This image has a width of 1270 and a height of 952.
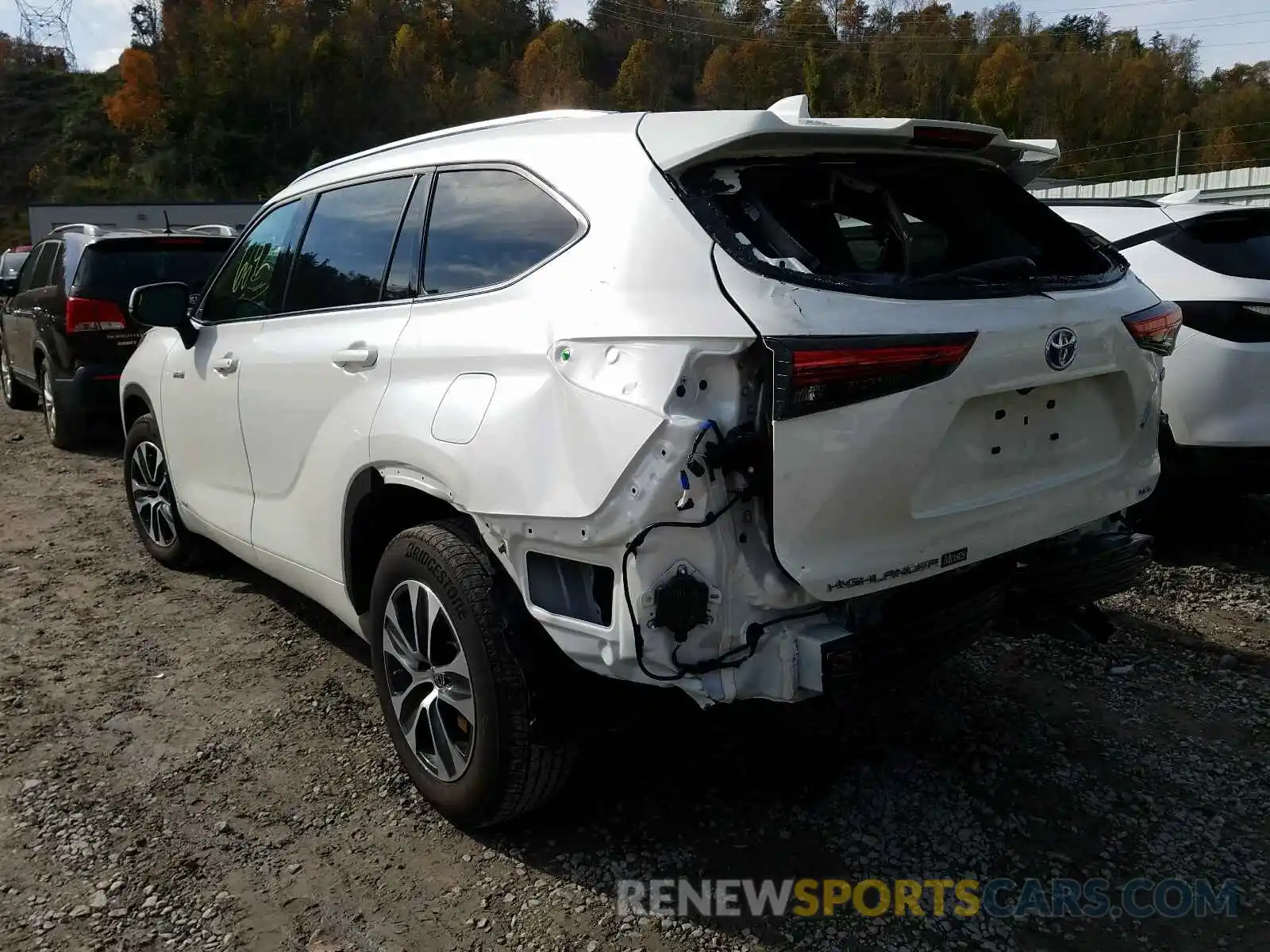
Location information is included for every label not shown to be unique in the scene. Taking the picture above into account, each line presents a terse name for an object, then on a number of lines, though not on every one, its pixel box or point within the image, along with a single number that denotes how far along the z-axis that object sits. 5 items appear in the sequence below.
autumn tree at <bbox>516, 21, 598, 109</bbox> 91.94
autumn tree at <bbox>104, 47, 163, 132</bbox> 90.06
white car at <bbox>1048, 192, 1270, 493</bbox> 4.55
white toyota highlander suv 2.17
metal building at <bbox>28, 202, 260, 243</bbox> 30.44
